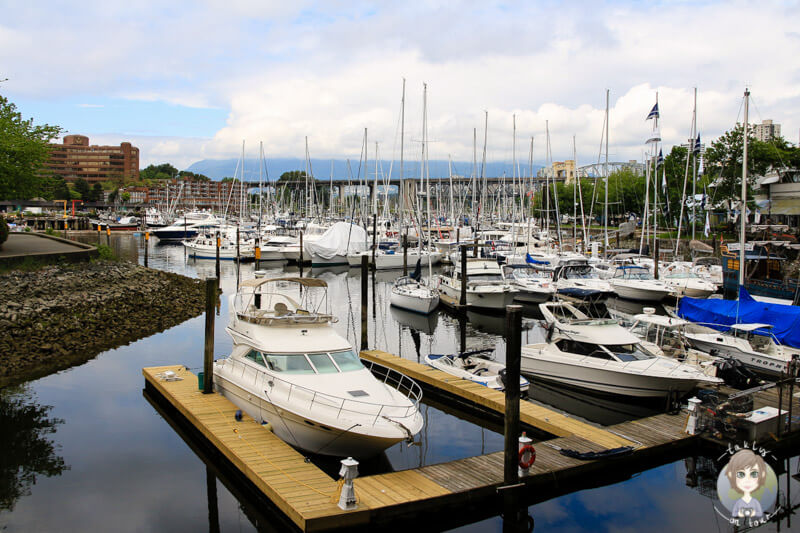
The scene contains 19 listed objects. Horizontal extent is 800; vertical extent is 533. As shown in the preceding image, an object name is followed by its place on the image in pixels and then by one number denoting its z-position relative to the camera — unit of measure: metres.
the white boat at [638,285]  39.72
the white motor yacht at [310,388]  13.60
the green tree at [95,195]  194.95
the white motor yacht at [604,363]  19.19
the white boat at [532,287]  38.84
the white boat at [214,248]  68.94
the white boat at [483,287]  36.03
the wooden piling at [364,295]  24.78
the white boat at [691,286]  38.86
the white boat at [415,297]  35.34
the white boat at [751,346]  22.08
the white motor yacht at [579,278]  38.12
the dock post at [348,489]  10.93
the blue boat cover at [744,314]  23.39
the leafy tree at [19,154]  39.62
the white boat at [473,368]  19.82
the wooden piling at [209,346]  17.59
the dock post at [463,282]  35.69
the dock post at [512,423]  12.09
